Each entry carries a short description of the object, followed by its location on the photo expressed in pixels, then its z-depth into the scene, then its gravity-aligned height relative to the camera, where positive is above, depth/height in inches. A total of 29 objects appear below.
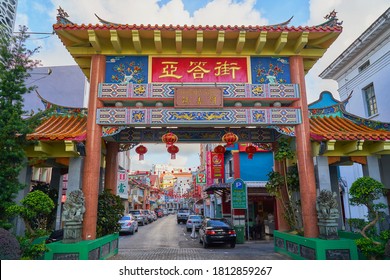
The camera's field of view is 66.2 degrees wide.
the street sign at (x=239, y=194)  684.7 +26.3
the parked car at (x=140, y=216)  1270.9 -40.0
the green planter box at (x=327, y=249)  327.3 -48.0
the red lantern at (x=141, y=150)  482.0 +89.0
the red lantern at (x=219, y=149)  445.5 +83.2
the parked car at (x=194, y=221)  984.9 -48.8
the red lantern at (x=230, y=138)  391.2 +86.9
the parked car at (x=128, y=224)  861.7 -50.8
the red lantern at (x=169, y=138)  390.0 +86.9
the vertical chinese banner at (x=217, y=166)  910.9 +119.2
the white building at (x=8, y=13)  589.0 +386.8
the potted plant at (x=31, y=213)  287.7 -5.5
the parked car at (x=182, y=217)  1549.0 -55.1
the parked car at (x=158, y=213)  2280.8 -49.7
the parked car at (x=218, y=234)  579.5 -54.6
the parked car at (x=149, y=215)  1497.9 -46.7
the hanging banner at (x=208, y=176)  1323.3 +131.6
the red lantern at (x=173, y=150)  421.1 +78.5
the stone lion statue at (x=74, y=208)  332.5 -1.2
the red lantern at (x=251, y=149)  476.4 +88.1
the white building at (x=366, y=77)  589.9 +282.6
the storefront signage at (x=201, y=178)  1317.3 +121.2
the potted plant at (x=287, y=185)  409.4 +28.8
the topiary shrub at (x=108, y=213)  399.2 -8.6
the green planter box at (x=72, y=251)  316.2 -45.6
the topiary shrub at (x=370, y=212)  307.4 -7.8
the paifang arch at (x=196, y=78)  369.7 +164.3
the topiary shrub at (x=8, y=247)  244.5 -32.2
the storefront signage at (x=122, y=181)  1261.7 +107.7
